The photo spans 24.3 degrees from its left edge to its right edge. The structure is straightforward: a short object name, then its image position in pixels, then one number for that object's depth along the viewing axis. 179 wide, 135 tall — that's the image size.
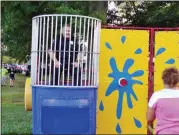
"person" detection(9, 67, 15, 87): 28.55
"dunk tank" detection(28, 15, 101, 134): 6.19
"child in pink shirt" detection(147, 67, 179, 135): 4.36
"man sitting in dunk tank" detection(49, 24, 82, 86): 6.43
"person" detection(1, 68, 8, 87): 27.15
